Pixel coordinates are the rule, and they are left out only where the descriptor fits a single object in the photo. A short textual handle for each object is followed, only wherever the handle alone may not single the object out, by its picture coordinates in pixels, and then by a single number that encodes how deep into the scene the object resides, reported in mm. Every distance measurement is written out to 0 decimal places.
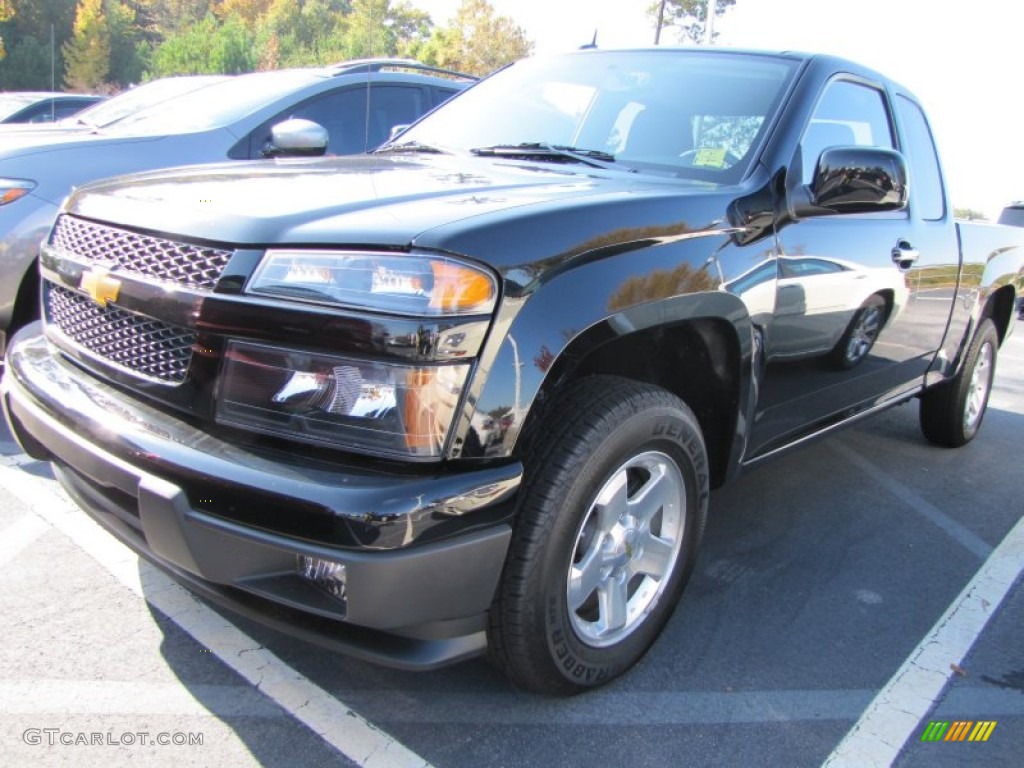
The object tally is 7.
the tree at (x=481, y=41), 37031
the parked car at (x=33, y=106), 8042
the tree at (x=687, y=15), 30766
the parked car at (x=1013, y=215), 11407
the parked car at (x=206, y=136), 3740
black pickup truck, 1749
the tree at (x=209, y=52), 44312
